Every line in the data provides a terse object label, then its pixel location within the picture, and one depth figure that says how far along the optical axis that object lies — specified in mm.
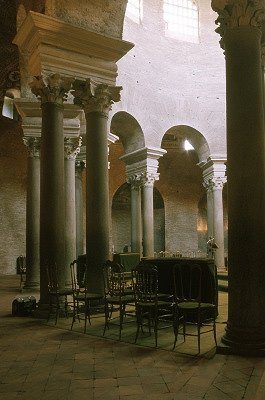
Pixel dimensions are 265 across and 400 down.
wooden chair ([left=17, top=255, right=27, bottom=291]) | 12906
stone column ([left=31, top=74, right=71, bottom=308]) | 7688
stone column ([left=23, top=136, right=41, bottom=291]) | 12297
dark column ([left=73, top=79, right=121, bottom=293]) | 8047
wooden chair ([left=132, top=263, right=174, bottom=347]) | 5580
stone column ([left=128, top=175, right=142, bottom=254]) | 17531
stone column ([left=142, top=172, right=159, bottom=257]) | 16984
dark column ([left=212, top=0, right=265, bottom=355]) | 4715
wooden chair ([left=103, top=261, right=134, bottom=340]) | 6129
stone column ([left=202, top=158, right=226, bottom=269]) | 18069
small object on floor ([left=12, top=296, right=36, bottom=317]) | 7945
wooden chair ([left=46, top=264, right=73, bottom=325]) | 7199
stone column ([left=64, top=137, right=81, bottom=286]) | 12195
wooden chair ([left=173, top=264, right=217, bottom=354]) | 6801
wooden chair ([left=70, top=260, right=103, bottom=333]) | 6606
